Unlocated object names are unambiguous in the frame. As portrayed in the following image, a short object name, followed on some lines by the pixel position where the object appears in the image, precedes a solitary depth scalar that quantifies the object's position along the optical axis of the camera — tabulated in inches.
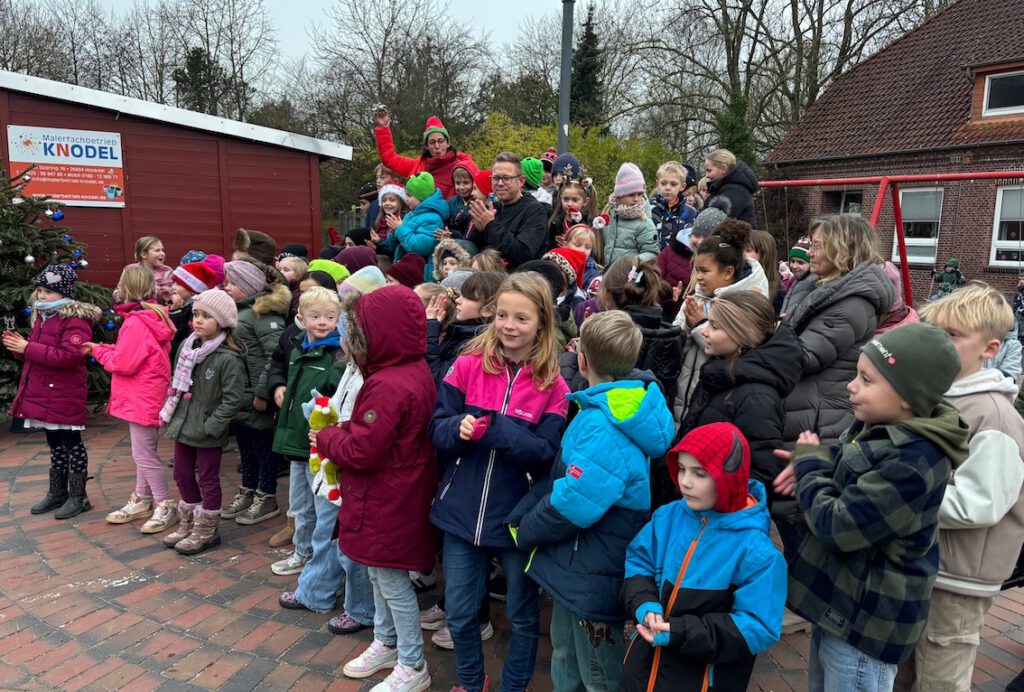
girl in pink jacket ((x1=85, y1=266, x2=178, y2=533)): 187.5
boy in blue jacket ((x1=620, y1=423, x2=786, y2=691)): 80.0
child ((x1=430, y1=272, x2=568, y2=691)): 110.0
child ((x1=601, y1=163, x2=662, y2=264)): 207.5
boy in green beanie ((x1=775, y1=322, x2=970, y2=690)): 76.9
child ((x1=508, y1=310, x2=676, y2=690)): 94.2
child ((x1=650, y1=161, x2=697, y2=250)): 234.7
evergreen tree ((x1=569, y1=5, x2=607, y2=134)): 966.4
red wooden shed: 344.5
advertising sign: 343.6
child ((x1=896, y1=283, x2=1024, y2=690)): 89.8
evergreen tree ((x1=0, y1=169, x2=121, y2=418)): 263.4
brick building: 592.4
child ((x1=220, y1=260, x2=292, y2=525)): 188.5
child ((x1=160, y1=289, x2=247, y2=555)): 173.8
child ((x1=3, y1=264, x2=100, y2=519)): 192.9
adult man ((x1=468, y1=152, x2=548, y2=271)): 187.3
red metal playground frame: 243.9
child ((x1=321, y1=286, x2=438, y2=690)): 114.3
